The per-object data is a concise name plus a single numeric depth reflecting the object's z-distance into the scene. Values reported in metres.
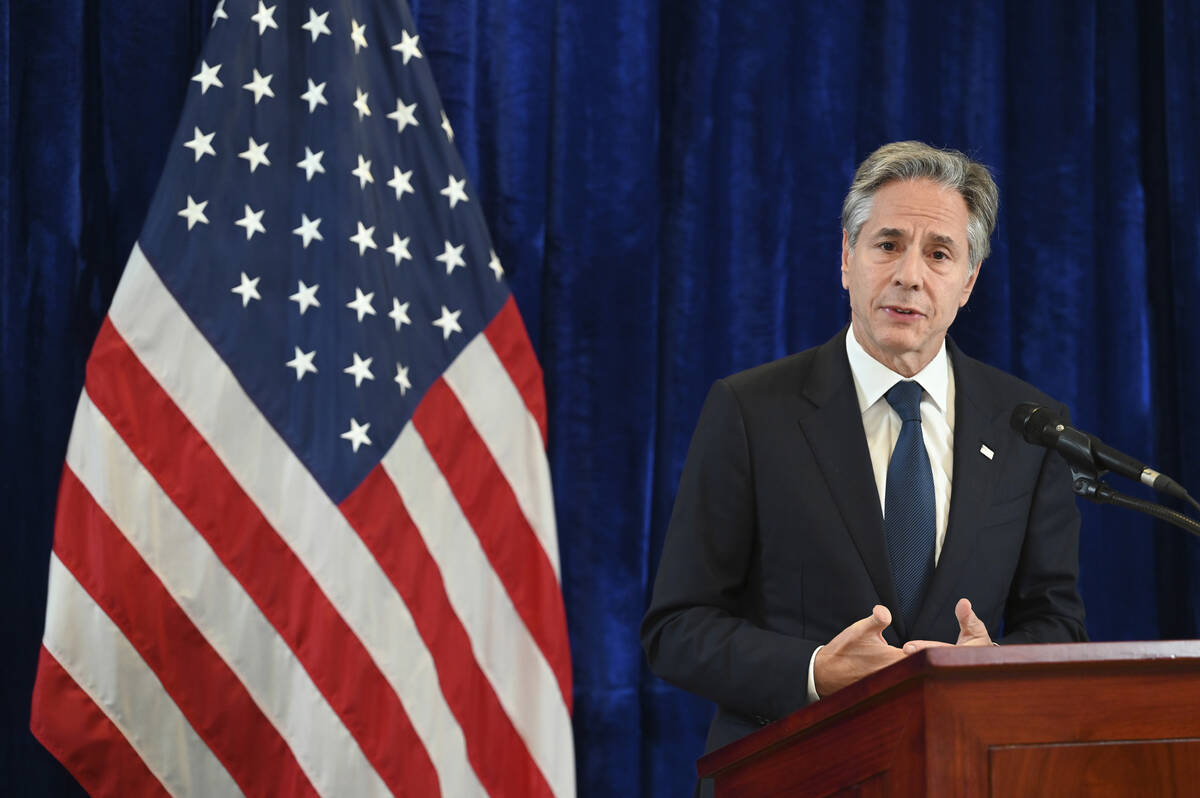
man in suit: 4.00
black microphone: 3.71
